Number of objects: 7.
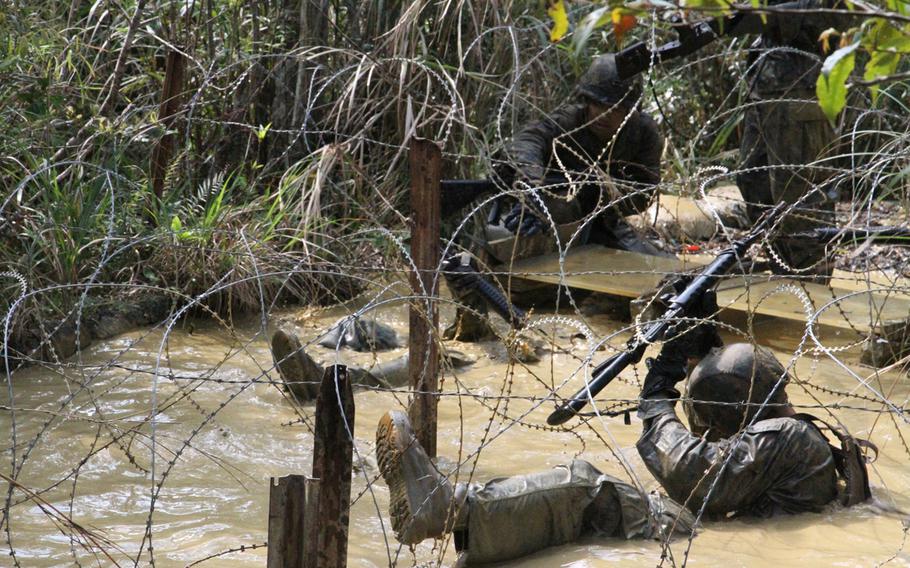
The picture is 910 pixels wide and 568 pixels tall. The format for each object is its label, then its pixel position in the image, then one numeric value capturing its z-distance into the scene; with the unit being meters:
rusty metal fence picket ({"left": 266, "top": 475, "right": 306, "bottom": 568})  4.46
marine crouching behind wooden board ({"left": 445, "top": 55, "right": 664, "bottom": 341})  11.99
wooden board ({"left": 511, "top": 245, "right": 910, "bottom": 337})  11.02
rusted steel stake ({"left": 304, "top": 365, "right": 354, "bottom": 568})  4.70
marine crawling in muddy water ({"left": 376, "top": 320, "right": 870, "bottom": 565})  6.62
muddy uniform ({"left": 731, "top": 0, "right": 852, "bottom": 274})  12.03
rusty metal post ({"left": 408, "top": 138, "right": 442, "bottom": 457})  7.63
